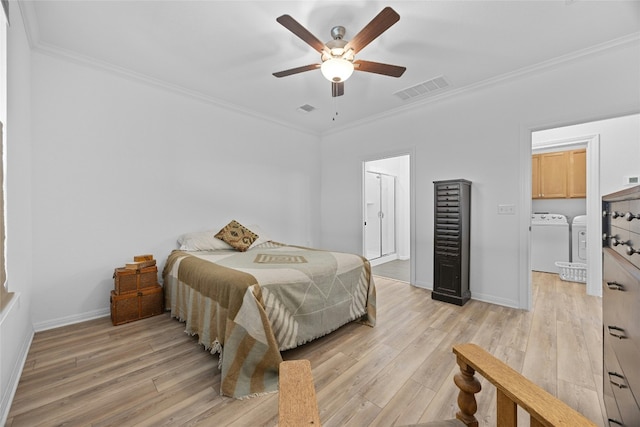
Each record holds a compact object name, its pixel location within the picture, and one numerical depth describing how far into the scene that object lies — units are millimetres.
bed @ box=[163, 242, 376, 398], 1678
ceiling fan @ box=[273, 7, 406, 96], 1730
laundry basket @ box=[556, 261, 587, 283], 3881
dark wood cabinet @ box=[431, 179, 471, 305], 3096
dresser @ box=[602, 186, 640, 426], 888
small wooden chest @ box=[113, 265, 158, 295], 2576
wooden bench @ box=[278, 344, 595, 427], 577
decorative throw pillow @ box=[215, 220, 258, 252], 3312
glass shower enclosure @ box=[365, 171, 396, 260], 5565
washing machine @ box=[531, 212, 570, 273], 4363
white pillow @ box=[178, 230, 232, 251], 3131
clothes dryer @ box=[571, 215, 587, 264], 4180
